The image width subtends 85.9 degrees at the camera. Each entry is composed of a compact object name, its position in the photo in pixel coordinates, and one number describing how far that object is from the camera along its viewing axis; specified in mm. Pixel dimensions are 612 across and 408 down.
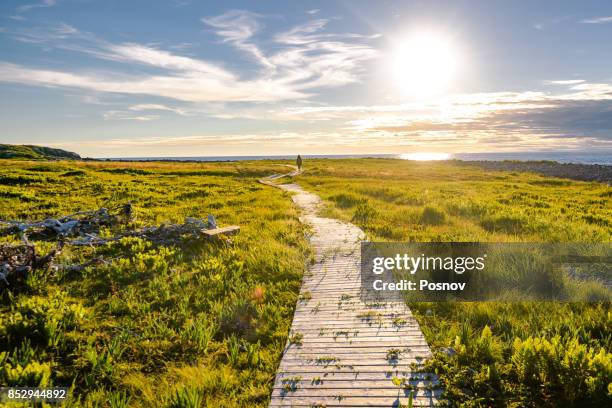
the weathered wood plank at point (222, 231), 11898
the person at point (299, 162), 61406
